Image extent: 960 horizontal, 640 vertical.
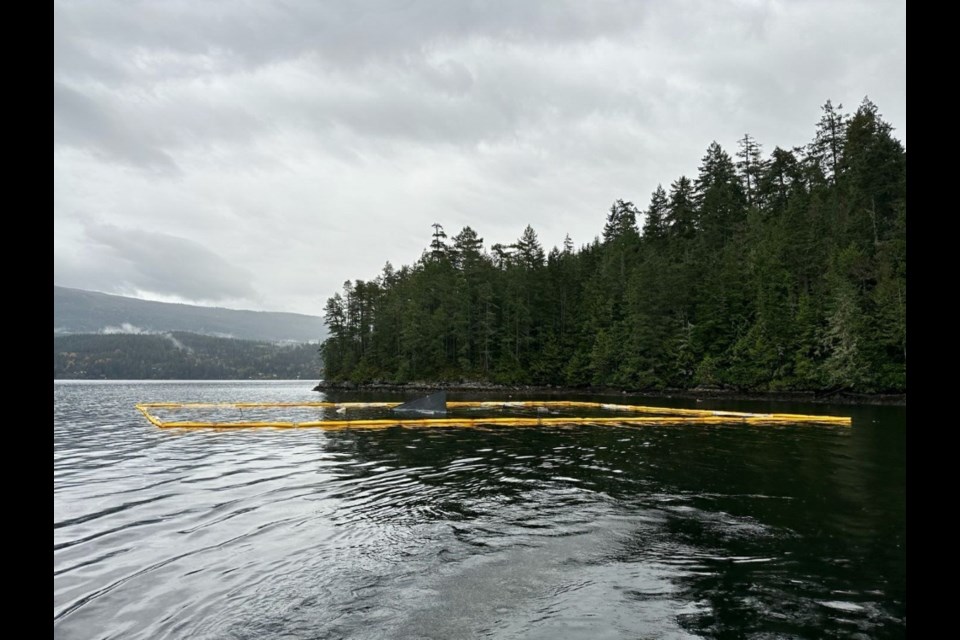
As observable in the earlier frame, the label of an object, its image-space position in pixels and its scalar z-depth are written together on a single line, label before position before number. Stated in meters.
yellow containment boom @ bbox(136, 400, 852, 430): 28.69
